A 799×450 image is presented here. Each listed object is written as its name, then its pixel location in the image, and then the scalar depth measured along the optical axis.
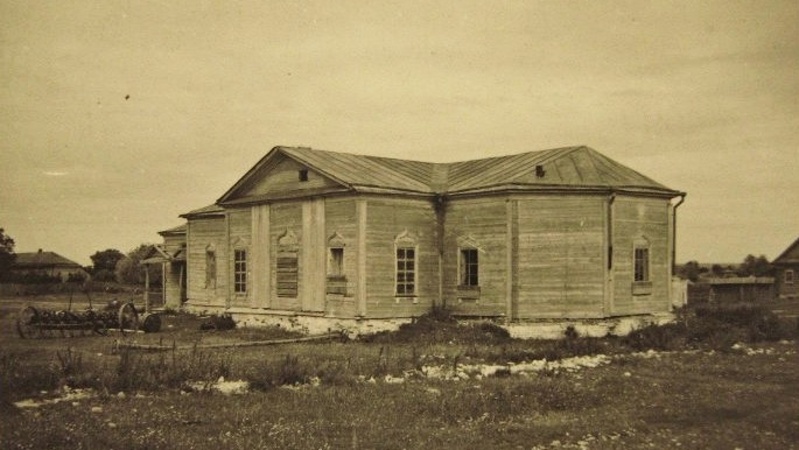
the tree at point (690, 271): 59.01
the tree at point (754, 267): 64.59
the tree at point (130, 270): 61.81
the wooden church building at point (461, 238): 22.25
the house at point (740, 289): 37.68
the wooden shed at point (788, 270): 47.75
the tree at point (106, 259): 78.81
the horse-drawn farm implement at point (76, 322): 22.34
